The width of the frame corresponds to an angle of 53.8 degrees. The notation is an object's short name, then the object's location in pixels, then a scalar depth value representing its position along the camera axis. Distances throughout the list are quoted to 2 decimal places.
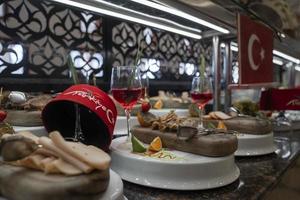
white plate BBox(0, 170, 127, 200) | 0.36
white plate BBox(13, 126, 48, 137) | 0.69
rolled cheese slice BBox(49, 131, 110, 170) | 0.34
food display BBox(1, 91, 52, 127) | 0.74
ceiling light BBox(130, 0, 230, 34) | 0.82
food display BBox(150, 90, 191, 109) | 1.35
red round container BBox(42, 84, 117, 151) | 0.56
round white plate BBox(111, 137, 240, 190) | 0.54
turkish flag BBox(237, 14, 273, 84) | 0.94
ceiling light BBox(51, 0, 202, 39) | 0.81
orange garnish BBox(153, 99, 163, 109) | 1.31
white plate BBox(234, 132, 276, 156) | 0.81
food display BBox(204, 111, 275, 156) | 0.81
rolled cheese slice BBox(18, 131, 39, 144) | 0.38
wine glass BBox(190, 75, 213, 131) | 0.90
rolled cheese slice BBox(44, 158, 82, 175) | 0.33
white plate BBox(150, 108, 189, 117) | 1.20
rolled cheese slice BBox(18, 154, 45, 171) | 0.34
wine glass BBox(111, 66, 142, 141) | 0.68
